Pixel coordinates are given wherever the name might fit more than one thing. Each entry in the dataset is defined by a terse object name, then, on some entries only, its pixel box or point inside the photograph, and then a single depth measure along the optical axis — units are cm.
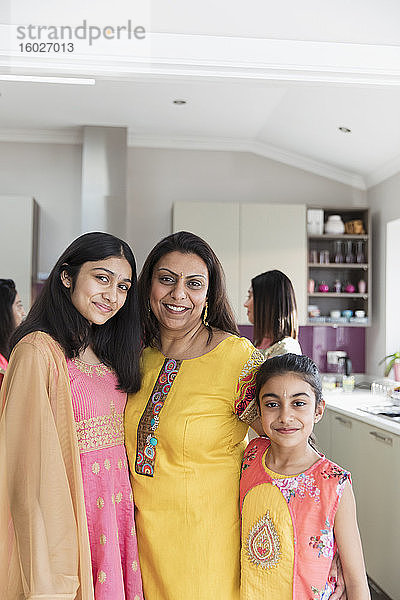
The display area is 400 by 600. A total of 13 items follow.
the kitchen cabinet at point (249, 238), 526
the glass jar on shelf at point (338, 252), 539
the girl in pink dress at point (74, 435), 152
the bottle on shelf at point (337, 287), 543
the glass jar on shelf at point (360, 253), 536
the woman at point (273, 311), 331
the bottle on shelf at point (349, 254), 538
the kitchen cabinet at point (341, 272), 534
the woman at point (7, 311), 333
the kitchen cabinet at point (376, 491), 325
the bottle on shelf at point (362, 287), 539
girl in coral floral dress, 165
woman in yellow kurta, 169
